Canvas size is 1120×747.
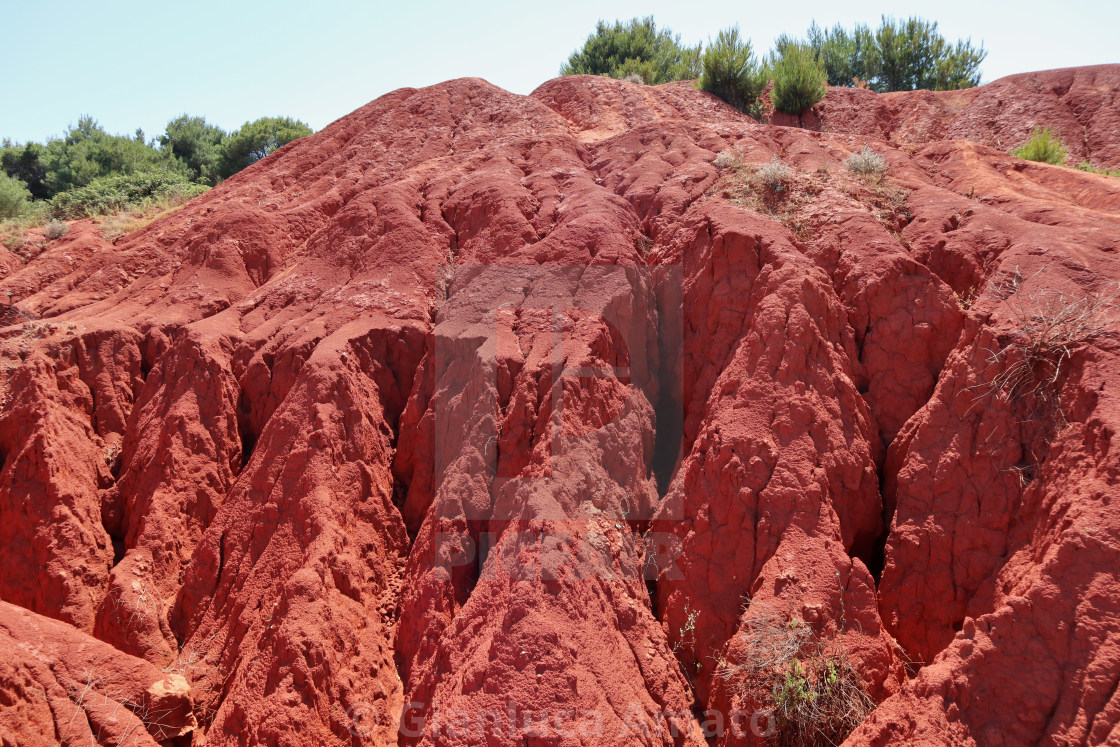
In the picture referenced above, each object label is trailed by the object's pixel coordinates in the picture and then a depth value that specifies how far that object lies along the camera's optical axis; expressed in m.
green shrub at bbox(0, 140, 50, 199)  23.28
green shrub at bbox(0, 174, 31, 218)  16.98
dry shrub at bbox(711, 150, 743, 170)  10.38
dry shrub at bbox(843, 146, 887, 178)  10.00
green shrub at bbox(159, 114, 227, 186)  24.12
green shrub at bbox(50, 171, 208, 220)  16.27
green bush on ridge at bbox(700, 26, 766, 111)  14.70
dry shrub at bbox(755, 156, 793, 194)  9.66
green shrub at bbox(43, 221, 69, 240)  13.35
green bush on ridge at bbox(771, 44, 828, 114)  14.38
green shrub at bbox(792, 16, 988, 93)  20.62
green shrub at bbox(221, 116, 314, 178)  22.47
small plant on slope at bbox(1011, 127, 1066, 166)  12.21
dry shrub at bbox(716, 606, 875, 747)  6.04
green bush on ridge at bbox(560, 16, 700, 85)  22.64
